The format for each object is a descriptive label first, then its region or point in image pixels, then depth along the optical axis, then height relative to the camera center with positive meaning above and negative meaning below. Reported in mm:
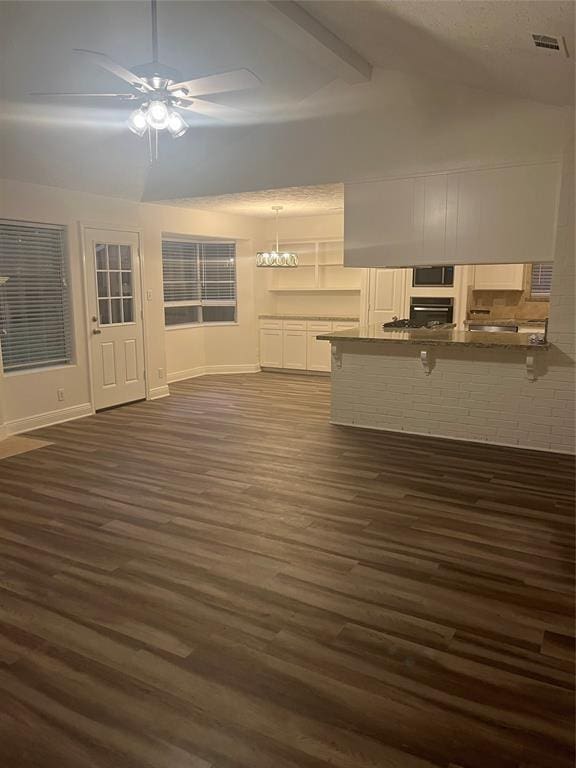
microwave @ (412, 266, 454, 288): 6863 +153
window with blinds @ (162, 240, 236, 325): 8273 +106
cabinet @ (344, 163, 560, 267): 4570 +635
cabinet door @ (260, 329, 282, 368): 8781 -952
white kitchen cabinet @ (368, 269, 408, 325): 7254 -80
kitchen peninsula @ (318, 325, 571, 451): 4723 -876
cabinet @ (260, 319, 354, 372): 8391 -869
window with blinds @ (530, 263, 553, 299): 7090 +103
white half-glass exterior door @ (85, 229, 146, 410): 6211 -328
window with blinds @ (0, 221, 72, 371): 5387 -91
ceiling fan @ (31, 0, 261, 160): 3053 +1188
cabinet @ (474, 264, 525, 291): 6848 +139
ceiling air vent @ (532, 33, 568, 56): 2885 +1325
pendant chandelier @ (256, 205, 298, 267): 7434 +402
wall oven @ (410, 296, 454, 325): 6938 -259
